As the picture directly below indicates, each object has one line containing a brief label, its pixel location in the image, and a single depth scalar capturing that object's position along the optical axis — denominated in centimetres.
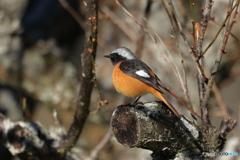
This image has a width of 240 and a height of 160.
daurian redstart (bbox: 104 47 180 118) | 555
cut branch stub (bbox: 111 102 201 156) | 478
